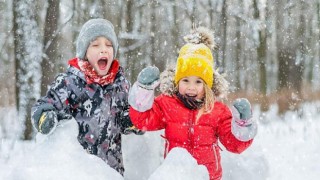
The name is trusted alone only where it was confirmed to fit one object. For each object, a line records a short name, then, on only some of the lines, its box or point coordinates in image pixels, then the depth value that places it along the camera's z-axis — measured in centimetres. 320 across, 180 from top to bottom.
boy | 286
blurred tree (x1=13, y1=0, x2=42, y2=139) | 701
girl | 274
